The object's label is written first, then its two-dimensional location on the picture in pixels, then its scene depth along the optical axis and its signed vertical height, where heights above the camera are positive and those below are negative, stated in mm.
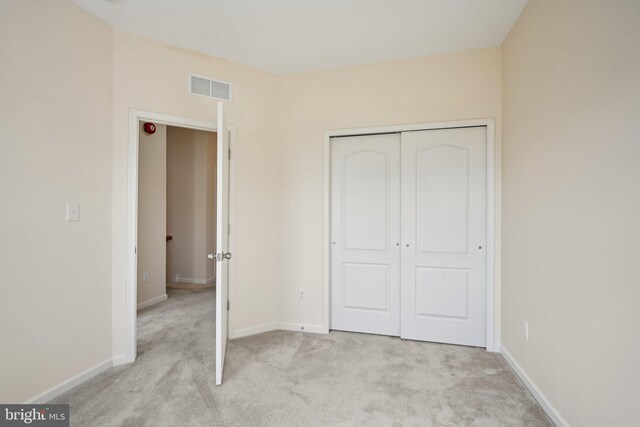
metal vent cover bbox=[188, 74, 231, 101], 2836 +1191
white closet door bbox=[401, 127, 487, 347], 2822 -198
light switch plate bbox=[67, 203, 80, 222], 2137 -7
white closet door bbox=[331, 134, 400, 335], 3070 -205
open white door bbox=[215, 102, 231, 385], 2137 -274
